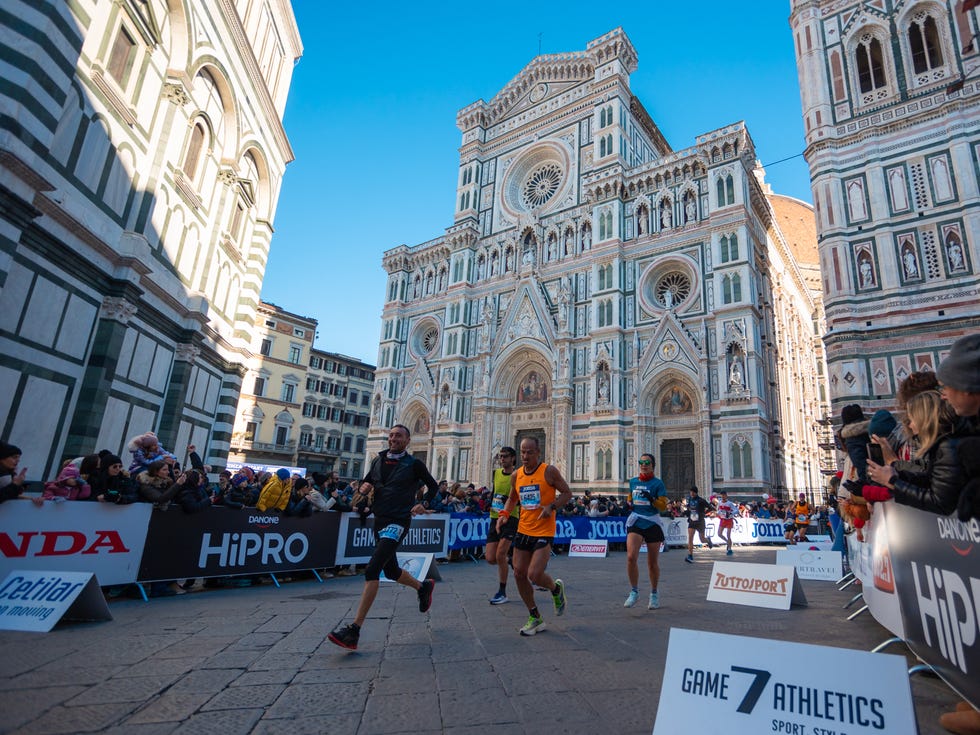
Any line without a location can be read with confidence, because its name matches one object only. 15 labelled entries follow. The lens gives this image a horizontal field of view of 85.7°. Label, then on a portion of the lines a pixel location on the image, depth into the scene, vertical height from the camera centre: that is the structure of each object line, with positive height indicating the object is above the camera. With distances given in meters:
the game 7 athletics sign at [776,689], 1.96 -0.65
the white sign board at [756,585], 6.41 -0.84
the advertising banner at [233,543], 6.71 -0.87
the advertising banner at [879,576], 4.14 -0.44
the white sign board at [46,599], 4.61 -1.17
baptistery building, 8.16 +5.07
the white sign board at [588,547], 13.93 -1.09
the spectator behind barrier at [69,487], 6.06 -0.21
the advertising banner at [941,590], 2.56 -0.33
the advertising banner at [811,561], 9.19 -0.70
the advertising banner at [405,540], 9.15 -0.86
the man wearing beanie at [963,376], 2.62 +0.76
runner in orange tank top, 5.02 -0.22
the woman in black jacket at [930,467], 2.71 +0.34
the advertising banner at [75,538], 5.40 -0.74
